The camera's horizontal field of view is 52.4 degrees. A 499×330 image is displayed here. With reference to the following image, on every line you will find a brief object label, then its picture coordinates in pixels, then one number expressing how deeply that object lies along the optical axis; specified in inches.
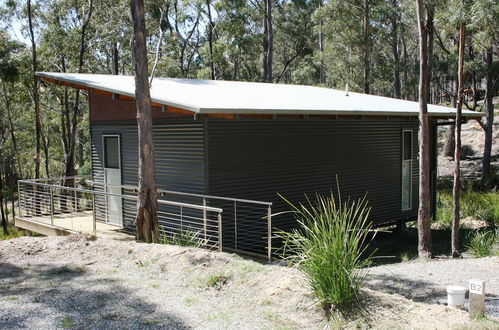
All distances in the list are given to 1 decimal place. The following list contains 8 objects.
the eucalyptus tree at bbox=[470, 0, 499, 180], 492.7
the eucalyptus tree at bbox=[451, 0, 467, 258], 394.9
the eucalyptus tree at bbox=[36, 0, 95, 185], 841.5
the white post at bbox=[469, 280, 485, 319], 185.0
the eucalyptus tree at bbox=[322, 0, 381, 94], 927.7
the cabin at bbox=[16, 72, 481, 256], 371.9
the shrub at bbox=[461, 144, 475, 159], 1088.5
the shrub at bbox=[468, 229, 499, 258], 378.9
